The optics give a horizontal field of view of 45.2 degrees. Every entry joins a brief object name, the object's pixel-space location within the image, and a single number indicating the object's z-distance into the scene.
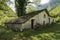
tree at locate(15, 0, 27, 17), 19.11
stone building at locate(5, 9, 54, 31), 14.57
